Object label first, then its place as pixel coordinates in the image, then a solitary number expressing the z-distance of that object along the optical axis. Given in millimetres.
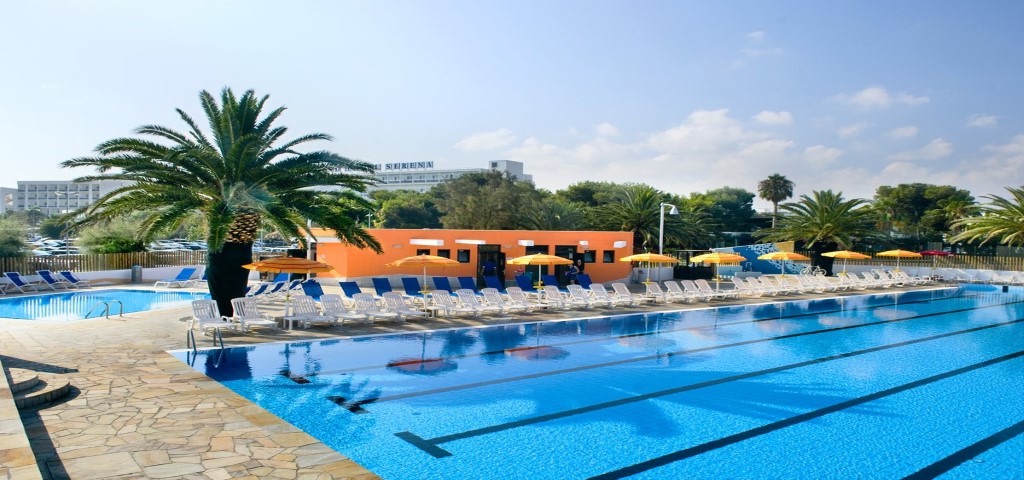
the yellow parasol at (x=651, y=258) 23828
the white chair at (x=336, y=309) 14586
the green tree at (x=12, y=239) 24833
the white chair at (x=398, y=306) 15711
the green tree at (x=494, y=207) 45875
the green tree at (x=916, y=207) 62569
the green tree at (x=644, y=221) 35062
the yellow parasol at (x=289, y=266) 14961
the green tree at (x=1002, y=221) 33781
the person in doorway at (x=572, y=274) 25211
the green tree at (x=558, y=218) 37688
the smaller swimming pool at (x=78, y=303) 17656
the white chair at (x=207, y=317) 12244
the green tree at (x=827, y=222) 35219
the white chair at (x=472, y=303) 17250
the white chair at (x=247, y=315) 13328
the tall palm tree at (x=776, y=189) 68188
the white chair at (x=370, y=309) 15180
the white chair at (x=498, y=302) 17719
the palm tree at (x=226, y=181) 13500
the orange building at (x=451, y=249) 25281
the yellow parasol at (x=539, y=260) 21406
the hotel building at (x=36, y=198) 150450
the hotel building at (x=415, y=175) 140250
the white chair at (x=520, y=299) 18219
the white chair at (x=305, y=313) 14336
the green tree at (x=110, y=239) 28359
